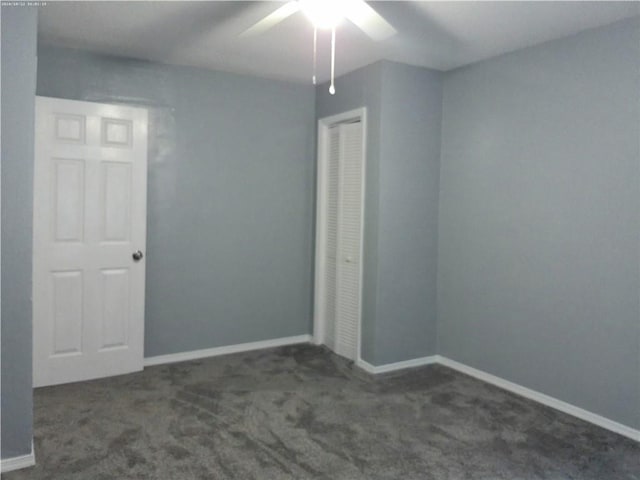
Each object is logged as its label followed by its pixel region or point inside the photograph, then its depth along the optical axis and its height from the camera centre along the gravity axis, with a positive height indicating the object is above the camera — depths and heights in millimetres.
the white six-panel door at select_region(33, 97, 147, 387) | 3357 -89
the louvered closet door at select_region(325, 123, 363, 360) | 4027 -53
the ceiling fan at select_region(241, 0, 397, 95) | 2121 +974
